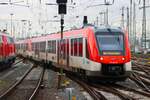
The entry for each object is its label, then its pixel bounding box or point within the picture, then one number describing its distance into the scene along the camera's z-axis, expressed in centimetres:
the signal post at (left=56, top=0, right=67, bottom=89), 1872
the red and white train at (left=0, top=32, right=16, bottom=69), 3333
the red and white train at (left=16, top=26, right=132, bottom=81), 2066
